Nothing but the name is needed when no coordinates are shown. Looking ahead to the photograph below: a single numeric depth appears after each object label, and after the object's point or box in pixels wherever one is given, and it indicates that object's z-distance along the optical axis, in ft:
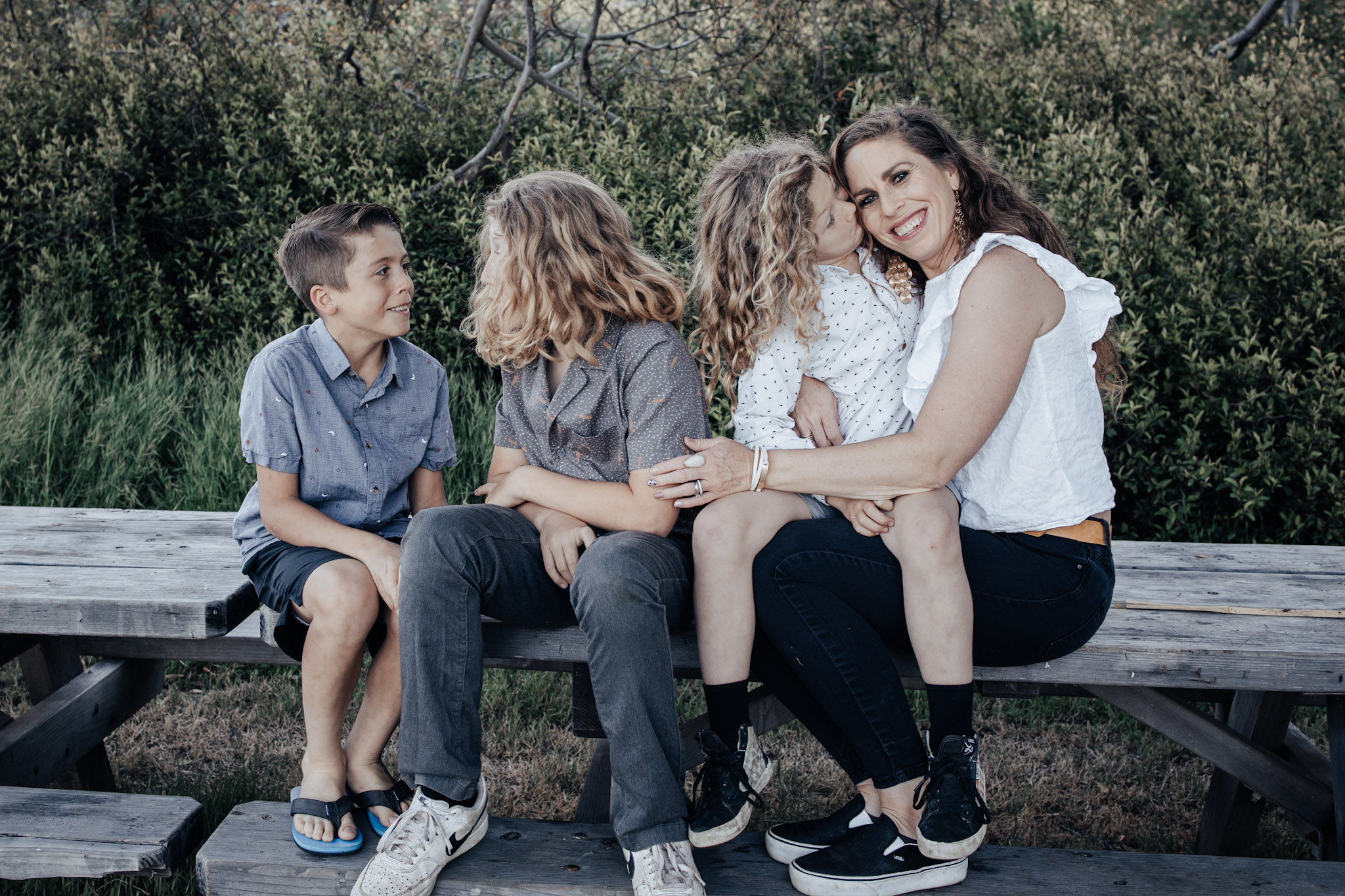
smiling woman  6.51
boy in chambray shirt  7.14
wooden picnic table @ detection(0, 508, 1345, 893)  6.86
